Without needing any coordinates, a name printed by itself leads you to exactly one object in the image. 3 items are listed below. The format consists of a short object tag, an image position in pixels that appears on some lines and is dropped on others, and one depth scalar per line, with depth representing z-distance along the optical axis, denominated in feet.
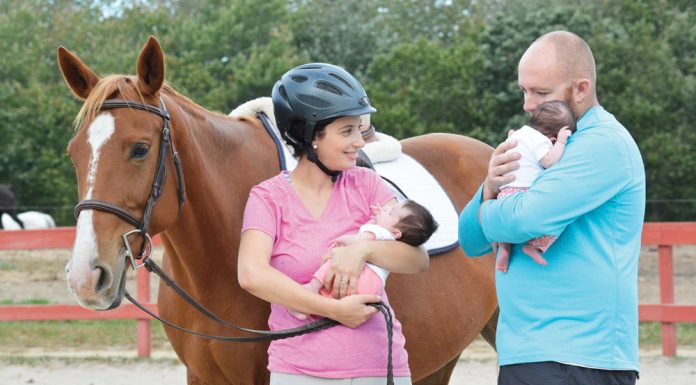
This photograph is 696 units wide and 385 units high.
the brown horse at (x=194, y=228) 17.52
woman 16.67
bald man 15.13
